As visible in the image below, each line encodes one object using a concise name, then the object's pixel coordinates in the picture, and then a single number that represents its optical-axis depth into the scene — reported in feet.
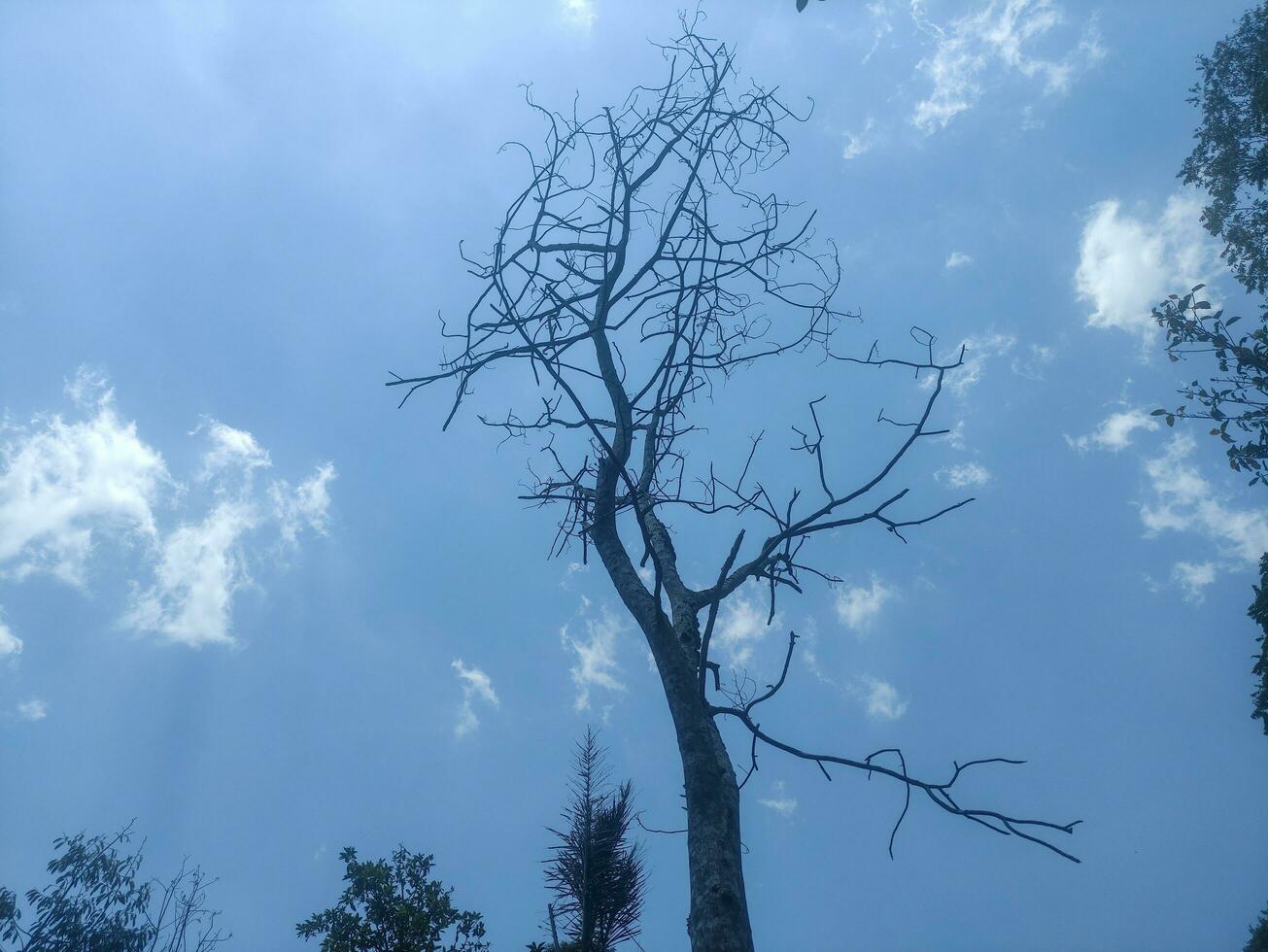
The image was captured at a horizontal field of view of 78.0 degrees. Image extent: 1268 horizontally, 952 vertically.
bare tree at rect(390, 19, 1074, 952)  7.45
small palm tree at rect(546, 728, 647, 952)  15.60
